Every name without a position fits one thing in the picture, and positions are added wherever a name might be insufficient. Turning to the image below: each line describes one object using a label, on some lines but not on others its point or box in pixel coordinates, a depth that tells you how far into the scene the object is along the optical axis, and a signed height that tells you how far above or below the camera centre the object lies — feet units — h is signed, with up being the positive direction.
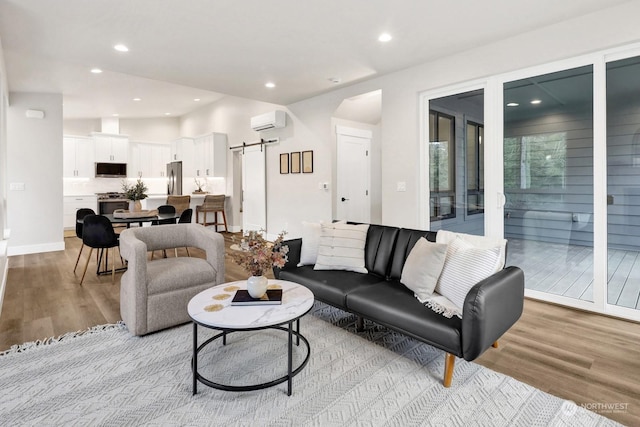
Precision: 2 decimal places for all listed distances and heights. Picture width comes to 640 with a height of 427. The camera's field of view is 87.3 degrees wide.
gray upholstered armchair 8.21 -1.73
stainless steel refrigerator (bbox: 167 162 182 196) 30.04 +3.21
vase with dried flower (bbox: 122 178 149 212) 16.48 +0.81
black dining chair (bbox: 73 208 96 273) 15.11 -0.16
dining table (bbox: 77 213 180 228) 13.94 -0.25
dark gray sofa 5.94 -1.91
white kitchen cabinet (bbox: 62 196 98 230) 26.43 +0.61
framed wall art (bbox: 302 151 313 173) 18.58 +2.84
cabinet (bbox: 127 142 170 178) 30.50 +4.98
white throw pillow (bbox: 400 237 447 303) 7.48 -1.33
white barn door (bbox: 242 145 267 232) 22.33 +1.66
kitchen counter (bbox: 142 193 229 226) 22.56 +0.82
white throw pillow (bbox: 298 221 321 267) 10.28 -1.02
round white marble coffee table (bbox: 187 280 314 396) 5.82 -1.87
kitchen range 27.09 +0.84
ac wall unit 20.01 +5.63
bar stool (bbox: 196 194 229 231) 25.59 +0.44
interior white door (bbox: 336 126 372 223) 18.70 +2.18
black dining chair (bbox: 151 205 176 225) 16.35 +0.05
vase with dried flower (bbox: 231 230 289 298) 6.76 -0.97
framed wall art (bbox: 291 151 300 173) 19.47 +2.96
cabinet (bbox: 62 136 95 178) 27.22 +4.66
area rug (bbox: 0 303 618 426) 5.54 -3.31
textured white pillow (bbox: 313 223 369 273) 9.66 -1.09
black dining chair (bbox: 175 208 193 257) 16.48 -0.21
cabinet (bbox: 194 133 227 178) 26.68 +4.63
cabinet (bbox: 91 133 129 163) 27.99 +5.60
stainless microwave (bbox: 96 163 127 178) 28.19 +3.70
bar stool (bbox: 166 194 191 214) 21.89 +0.74
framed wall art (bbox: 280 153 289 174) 20.25 +3.03
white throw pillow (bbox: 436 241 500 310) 6.85 -1.26
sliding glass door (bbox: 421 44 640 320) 9.51 +1.27
